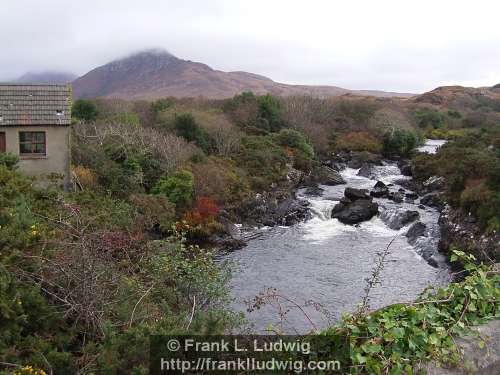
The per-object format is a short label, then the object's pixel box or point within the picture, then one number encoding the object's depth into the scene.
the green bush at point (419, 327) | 3.78
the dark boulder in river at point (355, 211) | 27.77
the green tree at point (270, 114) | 47.50
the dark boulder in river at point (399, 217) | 26.52
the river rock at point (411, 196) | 32.56
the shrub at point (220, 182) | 27.62
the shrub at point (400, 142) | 48.12
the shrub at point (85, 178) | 21.95
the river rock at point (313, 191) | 33.91
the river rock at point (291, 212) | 28.11
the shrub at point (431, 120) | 64.75
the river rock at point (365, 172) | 40.20
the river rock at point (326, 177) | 37.95
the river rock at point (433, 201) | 30.43
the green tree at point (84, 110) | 36.09
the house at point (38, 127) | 19.27
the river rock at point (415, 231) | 24.35
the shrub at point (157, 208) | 22.12
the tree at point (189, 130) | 34.62
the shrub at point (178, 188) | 25.14
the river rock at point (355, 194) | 29.81
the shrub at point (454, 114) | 69.25
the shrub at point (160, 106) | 44.06
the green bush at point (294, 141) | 41.62
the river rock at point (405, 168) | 40.56
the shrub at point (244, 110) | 46.47
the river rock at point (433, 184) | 33.91
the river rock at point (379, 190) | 32.50
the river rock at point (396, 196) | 31.40
